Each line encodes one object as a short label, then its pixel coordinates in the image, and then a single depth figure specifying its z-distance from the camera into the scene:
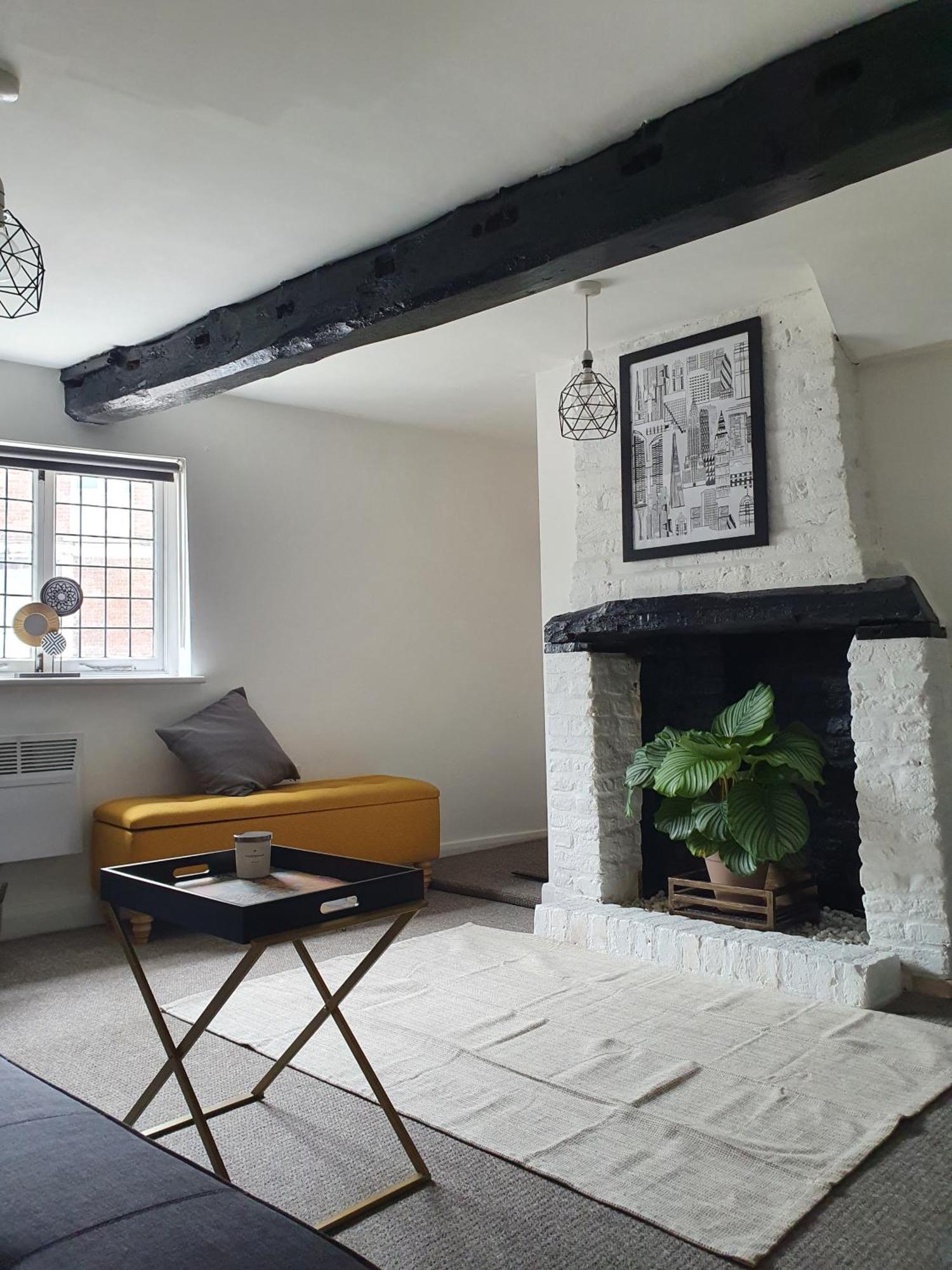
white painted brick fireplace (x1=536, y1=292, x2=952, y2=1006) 3.41
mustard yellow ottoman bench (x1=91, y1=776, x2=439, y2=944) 4.21
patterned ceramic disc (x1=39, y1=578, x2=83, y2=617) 4.63
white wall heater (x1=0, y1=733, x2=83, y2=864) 4.25
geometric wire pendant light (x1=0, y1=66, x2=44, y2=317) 2.56
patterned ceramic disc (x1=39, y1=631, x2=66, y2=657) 4.56
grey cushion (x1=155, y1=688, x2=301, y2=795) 4.72
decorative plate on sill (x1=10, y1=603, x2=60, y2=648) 4.49
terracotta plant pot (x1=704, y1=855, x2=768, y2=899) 3.88
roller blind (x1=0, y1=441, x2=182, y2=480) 4.61
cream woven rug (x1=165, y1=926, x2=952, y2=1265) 2.13
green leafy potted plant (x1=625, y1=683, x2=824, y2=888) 3.64
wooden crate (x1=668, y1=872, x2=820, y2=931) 3.77
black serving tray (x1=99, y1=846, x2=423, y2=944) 1.93
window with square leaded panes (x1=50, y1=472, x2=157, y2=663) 4.81
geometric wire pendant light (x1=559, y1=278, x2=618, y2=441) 4.34
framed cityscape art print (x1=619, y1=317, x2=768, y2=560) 3.97
